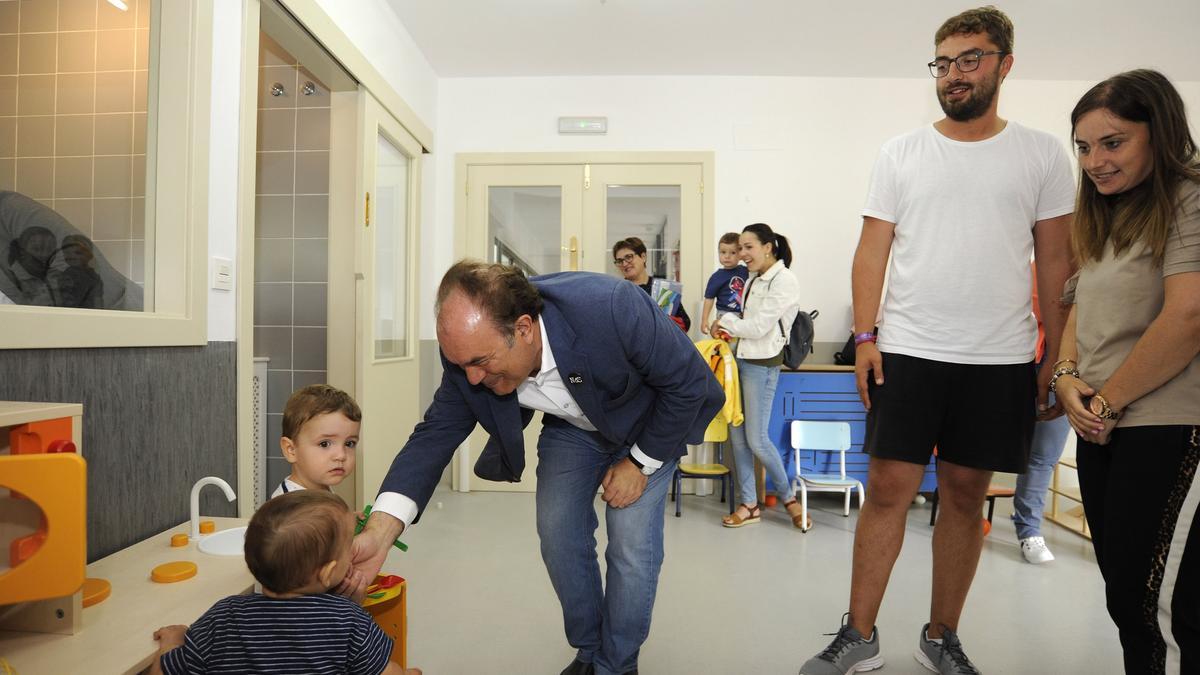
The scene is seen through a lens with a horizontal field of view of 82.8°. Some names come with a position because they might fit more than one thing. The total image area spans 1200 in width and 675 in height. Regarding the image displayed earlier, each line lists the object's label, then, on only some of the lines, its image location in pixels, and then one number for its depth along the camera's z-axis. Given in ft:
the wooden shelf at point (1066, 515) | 10.48
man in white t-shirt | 5.08
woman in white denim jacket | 10.85
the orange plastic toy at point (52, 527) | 2.92
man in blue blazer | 4.16
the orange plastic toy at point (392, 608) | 4.42
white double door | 13.33
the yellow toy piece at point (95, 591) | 3.65
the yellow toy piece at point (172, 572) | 4.03
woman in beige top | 3.63
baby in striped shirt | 3.22
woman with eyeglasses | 12.19
